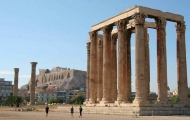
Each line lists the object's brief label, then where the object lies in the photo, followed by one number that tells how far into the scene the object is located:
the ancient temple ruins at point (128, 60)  41.00
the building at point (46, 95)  188.62
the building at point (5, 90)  190.94
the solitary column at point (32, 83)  94.31
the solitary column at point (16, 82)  101.06
